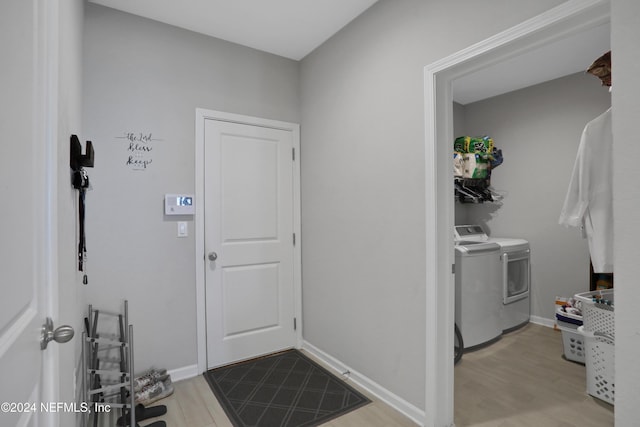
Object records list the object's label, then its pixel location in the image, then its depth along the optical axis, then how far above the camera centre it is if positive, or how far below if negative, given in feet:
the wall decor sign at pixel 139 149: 7.46 +1.60
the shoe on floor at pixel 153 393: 6.85 -4.00
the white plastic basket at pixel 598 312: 6.95 -2.32
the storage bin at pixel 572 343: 8.78 -3.75
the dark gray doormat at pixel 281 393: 6.42 -4.18
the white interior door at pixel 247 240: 8.54 -0.76
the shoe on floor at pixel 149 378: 7.02 -3.81
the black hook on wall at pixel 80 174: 4.63 +0.66
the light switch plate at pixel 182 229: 8.04 -0.37
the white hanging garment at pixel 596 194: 5.01 +0.30
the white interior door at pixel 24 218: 1.85 -0.02
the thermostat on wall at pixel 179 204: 7.82 +0.27
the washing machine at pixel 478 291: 9.27 -2.45
